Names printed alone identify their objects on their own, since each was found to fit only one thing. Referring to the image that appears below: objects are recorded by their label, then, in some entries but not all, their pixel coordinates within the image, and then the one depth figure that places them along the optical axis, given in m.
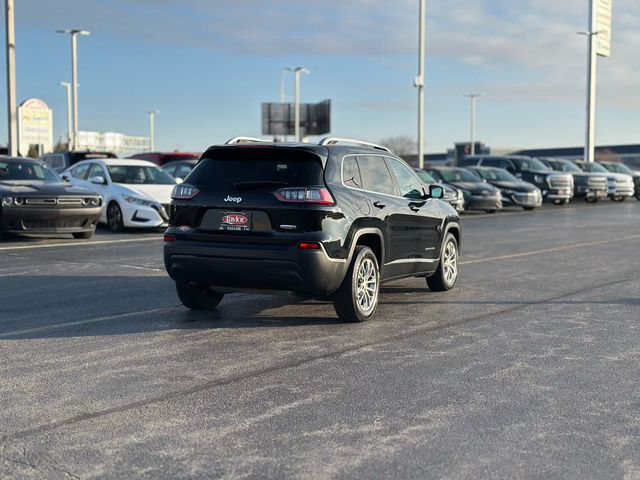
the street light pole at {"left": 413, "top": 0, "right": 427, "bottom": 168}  39.03
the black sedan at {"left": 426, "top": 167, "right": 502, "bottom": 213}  26.98
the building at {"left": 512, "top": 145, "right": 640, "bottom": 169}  110.62
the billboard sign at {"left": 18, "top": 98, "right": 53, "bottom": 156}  60.19
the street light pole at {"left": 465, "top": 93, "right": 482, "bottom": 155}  93.91
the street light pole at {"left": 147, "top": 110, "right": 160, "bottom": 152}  95.56
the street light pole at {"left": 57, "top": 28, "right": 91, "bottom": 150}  48.24
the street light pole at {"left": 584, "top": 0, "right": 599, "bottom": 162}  49.22
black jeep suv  7.36
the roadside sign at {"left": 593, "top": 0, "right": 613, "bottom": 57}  48.22
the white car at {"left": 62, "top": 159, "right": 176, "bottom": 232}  18.25
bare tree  101.00
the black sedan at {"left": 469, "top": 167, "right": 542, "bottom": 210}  29.25
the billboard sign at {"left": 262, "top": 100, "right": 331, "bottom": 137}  84.06
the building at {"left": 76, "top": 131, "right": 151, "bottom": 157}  105.62
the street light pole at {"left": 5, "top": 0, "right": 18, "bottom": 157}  25.94
